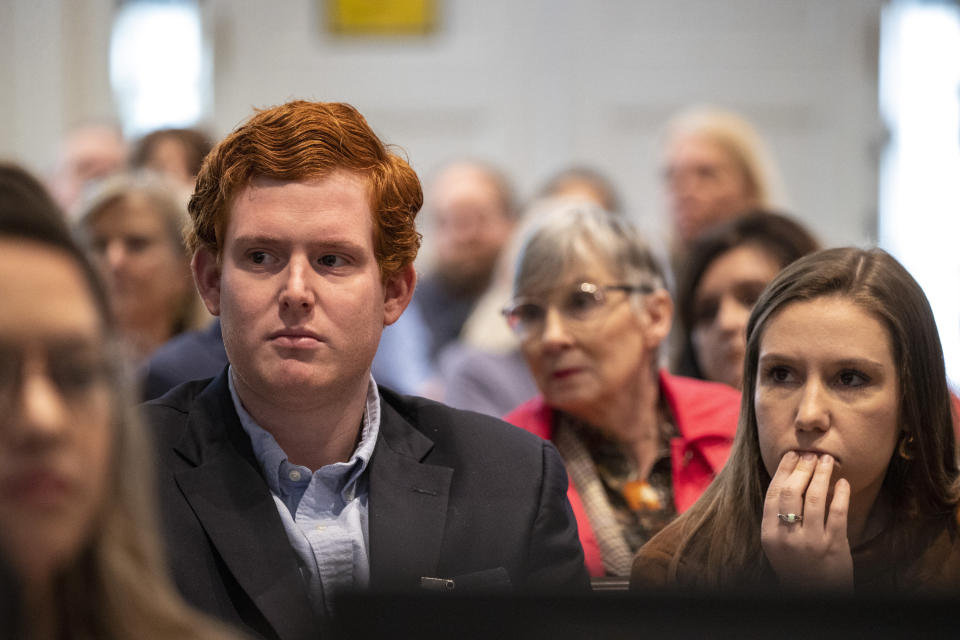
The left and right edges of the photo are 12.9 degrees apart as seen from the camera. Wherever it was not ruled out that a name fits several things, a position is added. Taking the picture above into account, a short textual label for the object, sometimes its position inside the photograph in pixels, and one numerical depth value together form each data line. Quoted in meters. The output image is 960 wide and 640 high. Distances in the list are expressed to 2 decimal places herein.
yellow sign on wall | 8.37
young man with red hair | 3.59
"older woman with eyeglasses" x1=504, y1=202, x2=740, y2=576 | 4.04
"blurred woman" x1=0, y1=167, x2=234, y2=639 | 3.19
